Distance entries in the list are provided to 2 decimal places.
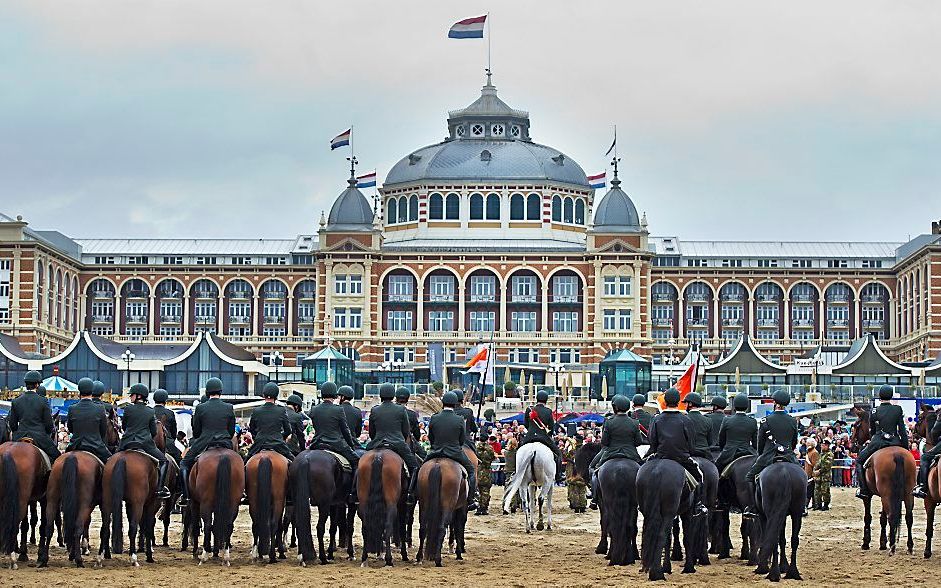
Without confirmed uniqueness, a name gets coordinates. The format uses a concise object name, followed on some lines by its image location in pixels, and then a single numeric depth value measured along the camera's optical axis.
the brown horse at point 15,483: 29.20
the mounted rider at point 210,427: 30.41
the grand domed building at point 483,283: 136.25
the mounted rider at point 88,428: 30.06
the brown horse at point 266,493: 29.92
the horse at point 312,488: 30.19
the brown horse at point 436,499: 30.56
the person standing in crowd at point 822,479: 46.94
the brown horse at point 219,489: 29.78
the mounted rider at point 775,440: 29.31
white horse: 38.78
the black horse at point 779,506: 28.75
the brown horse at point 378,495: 30.34
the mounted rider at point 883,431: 33.00
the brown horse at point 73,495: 29.38
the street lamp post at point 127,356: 113.00
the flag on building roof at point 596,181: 146.25
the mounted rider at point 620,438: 30.98
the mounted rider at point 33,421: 30.16
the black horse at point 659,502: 28.28
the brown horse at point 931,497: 31.50
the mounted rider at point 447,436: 31.27
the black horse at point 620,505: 30.31
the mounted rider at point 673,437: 28.78
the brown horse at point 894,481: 32.81
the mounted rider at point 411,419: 32.38
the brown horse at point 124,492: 29.77
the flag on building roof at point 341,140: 136.62
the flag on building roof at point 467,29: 123.00
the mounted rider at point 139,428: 30.17
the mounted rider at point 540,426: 38.75
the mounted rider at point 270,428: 30.55
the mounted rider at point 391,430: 31.11
